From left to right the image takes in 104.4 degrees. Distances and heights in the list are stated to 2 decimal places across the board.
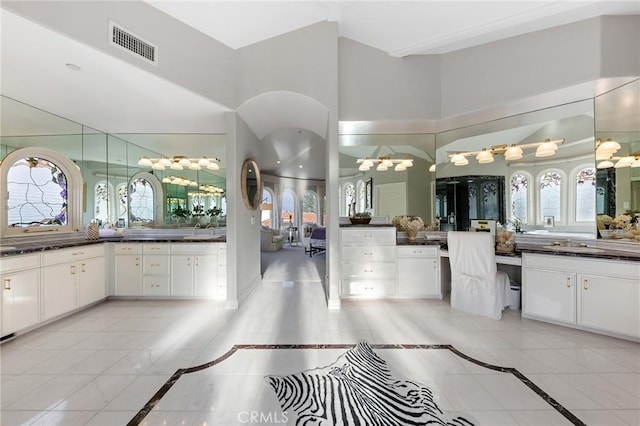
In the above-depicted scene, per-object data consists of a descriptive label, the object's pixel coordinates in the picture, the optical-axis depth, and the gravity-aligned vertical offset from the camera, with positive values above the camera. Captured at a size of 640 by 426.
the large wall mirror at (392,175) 4.23 +0.68
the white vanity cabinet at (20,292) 2.46 -0.79
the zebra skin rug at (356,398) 1.56 -1.27
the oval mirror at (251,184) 3.81 +0.51
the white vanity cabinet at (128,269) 3.68 -0.79
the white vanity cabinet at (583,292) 2.46 -0.85
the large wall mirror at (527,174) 3.30 +0.61
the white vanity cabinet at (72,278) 2.84 -0.79
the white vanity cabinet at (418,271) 3.65 -0.84
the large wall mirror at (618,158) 2.96 +0.68
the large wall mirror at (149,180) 4.03 +0.61
